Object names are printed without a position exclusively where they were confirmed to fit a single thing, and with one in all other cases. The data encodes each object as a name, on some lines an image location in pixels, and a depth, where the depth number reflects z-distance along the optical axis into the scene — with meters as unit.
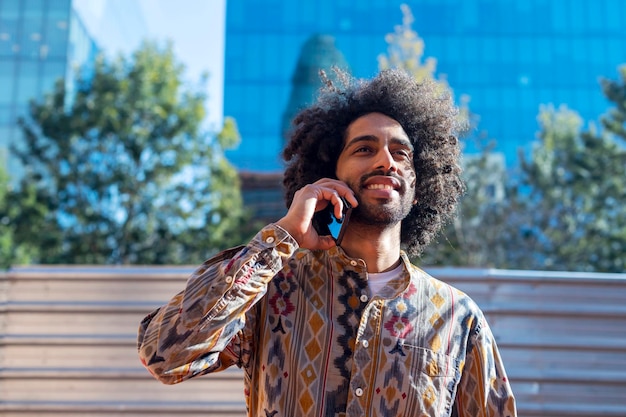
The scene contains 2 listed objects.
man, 2.05
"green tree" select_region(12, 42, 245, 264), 17.92
